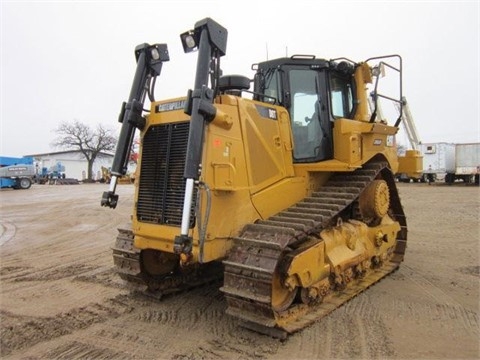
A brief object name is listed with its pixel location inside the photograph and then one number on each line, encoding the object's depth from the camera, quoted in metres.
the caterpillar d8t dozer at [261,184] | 4.24
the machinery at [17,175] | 31.03
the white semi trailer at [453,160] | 28.88
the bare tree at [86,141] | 57.55
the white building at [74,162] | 65.12
